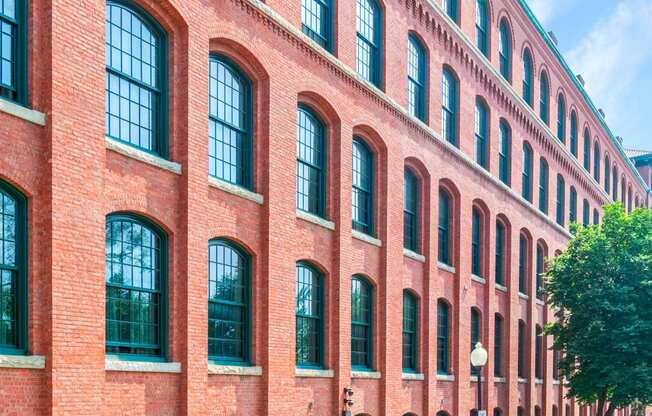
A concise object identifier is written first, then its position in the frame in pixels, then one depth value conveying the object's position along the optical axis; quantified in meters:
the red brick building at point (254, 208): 12.64
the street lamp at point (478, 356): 21.48
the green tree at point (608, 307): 30.23
